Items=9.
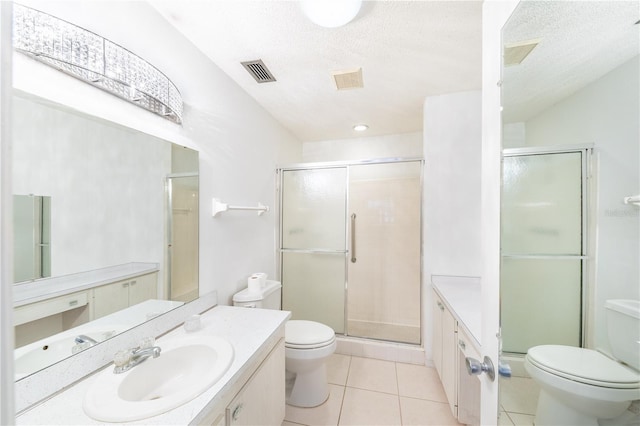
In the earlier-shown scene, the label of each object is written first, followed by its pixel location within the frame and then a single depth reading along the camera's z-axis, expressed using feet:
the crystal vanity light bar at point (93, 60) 2.60
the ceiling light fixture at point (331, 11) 3.76
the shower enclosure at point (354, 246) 8.52
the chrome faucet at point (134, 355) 2.92
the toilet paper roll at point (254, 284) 6.02
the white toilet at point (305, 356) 5.63
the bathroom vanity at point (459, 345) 4.38
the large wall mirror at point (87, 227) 2.58
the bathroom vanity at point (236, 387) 2.32
